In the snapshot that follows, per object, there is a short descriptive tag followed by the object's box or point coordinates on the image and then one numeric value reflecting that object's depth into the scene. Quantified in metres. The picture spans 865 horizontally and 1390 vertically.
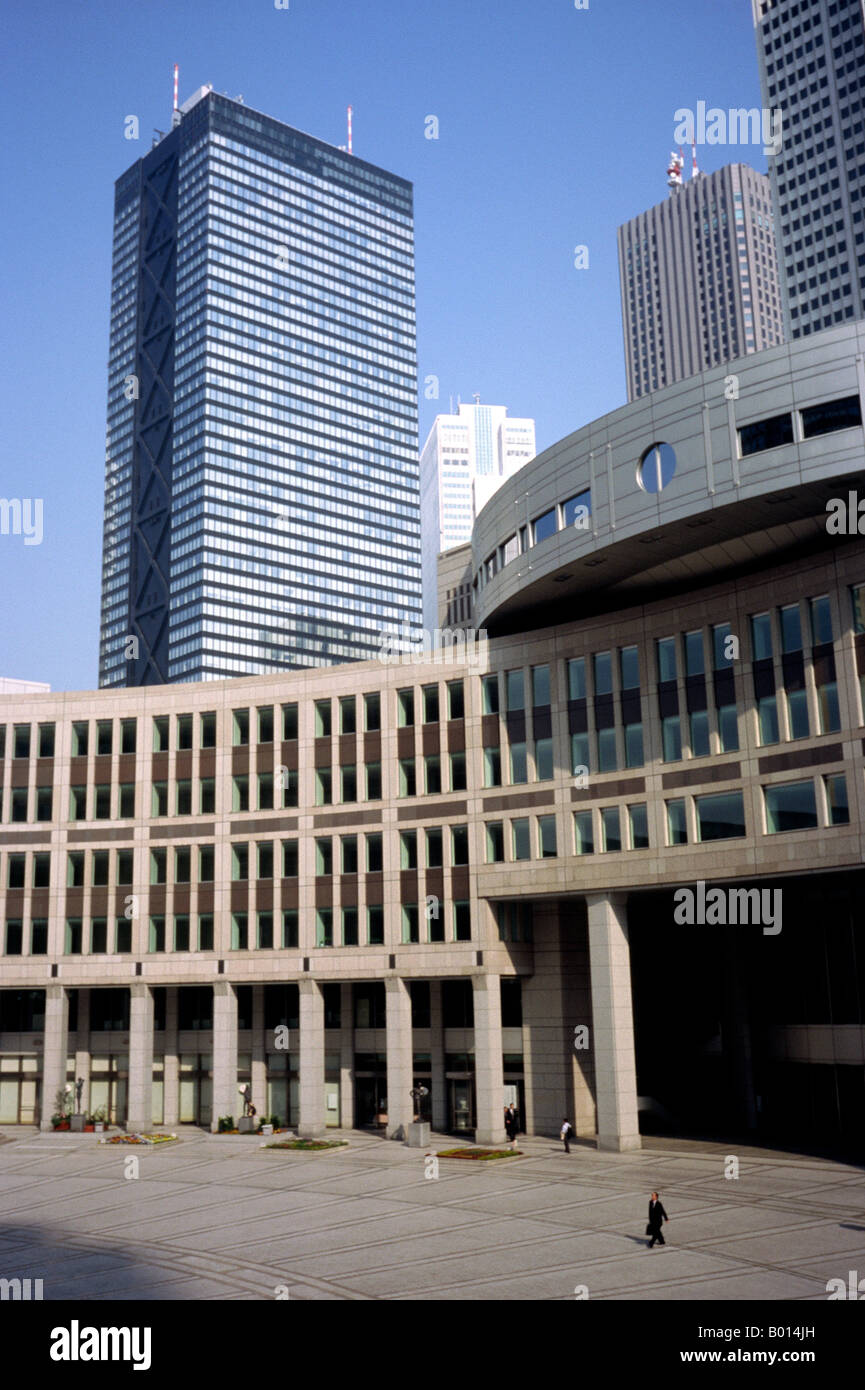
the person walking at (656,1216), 34.56
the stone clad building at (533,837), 46.28
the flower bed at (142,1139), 61.75
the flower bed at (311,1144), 57.34
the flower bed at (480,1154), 52.47
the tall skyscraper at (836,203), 192.75
